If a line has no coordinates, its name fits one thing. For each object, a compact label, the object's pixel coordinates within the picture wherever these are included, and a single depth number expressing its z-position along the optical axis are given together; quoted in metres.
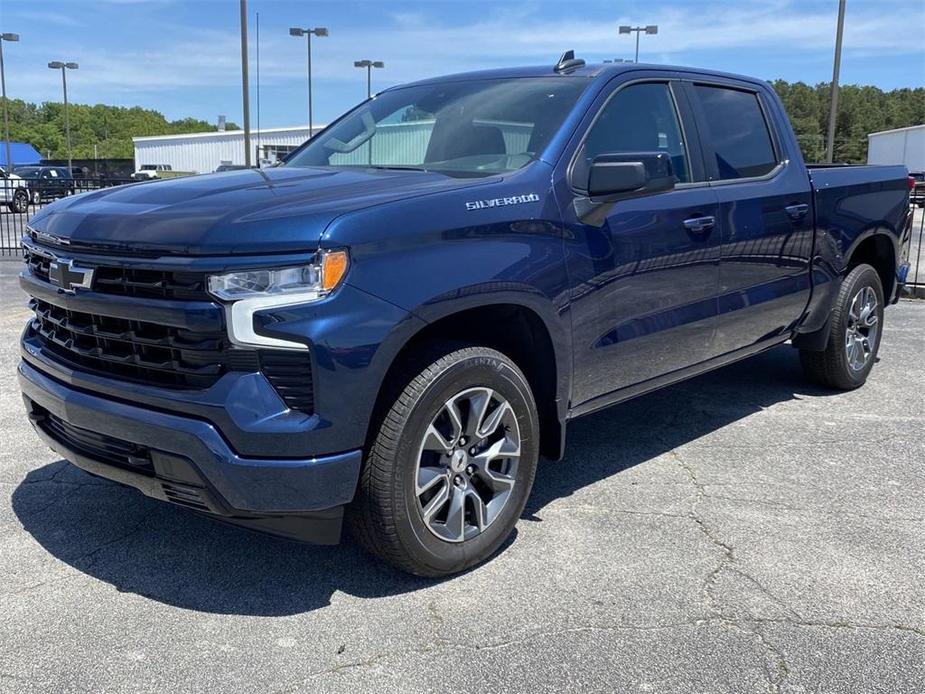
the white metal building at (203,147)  59.16
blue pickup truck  2.77
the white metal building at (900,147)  47.00
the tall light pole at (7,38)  44.01
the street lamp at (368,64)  42.22
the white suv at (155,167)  52.52
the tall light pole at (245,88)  19.78
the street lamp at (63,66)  54.18
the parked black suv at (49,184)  15.69
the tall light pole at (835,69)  20.58
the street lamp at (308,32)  36.75
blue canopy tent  59.50
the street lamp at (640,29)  29.95
